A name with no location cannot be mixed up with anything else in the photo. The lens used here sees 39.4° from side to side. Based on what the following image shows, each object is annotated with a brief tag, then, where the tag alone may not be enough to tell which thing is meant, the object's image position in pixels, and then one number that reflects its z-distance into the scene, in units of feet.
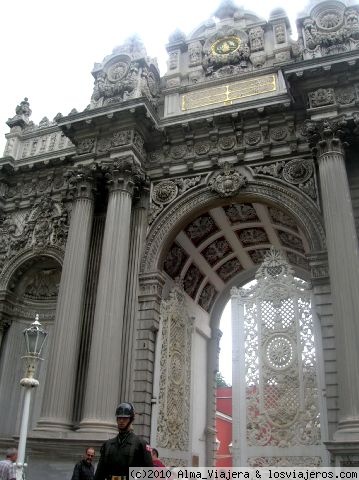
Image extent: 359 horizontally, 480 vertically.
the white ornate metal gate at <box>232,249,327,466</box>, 37.99
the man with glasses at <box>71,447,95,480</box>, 27.94
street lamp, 26.30
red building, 88.57
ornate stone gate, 38.63
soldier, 14.78
